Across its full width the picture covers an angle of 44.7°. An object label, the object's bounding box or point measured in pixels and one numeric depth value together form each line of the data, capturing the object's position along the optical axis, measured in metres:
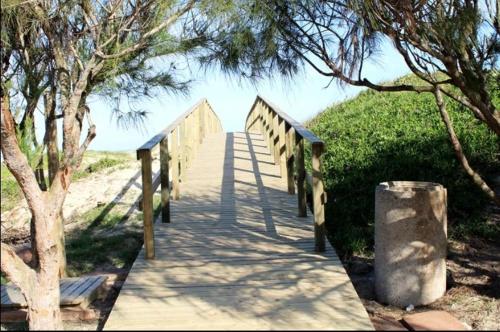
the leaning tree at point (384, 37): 4.11
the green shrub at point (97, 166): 12.05
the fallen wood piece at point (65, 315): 4.16
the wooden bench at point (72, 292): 4.19
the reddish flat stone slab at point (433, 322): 3.38
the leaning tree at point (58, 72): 3.77
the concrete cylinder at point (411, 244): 4.16
